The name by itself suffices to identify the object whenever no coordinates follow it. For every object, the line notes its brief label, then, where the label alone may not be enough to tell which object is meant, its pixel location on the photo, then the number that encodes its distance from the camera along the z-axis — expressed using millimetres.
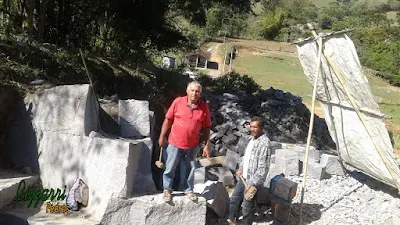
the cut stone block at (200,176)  5988
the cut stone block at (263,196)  5785
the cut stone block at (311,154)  7810
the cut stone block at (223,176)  6543
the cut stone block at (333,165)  7457
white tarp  5586
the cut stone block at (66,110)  5250
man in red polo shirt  4582
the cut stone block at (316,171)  7145
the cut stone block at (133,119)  5926
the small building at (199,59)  31812
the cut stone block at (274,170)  6922
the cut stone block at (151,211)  4625
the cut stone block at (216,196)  5312
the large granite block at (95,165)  4680
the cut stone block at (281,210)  5375
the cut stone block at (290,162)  7145
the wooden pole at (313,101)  5301
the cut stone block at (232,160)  7086
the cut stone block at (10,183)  4746
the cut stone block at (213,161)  6902
